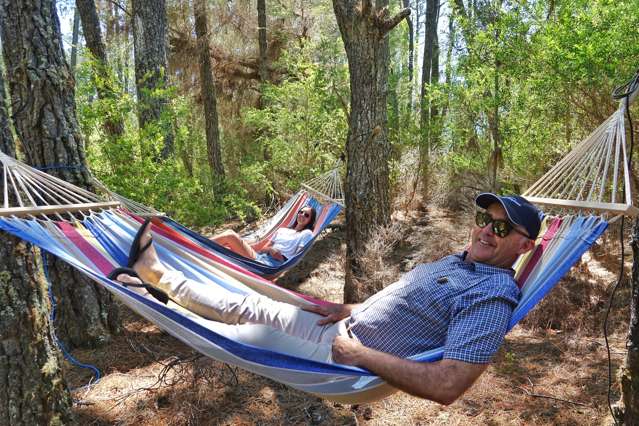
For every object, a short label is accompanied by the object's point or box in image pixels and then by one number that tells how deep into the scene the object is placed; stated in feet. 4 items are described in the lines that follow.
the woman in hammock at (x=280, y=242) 10.70
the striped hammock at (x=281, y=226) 8.63
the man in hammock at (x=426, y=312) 3.95
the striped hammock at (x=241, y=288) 4.48
